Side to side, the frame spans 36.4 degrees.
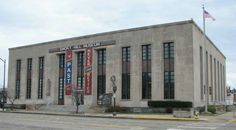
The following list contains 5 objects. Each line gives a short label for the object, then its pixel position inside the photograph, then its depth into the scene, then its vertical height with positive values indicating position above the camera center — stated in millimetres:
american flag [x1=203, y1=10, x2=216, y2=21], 41594 +7979
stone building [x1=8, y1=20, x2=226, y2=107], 45656 +2351
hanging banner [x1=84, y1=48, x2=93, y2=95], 53281 +1476
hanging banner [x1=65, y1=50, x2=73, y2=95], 55778 +1472
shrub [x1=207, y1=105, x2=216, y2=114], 42462 -3123
